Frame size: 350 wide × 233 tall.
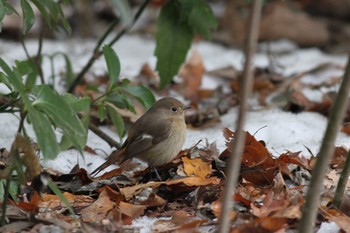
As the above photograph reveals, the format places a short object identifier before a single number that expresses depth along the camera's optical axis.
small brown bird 8.49
